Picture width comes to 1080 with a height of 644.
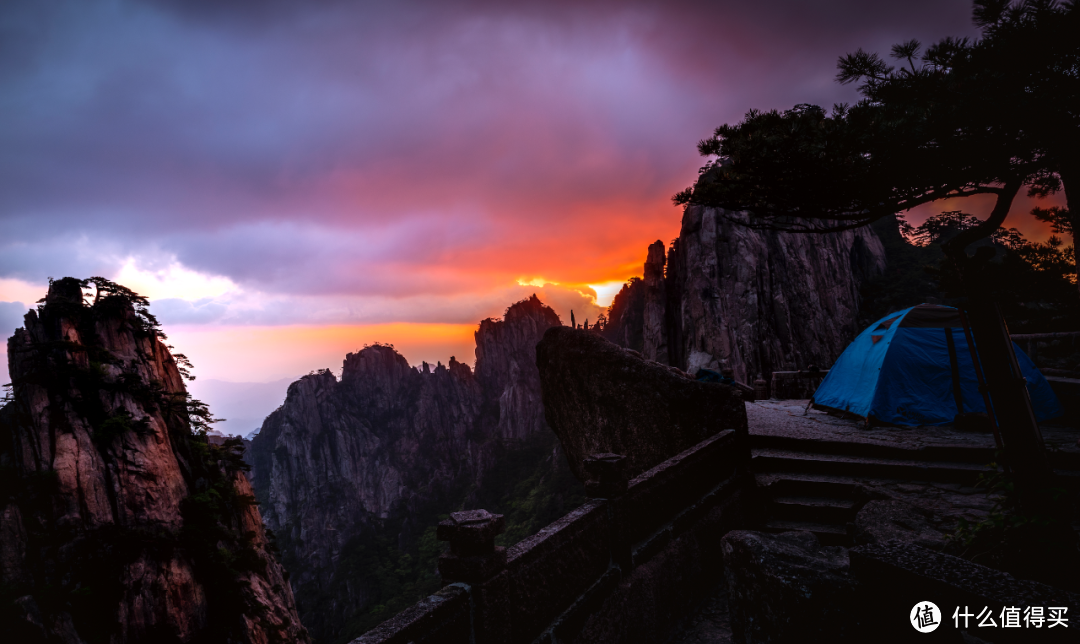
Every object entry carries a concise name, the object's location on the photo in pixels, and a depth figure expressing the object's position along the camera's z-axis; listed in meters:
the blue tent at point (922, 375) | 8.70
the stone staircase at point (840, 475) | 6.25
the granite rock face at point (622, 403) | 7.88
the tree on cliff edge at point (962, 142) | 4.12
